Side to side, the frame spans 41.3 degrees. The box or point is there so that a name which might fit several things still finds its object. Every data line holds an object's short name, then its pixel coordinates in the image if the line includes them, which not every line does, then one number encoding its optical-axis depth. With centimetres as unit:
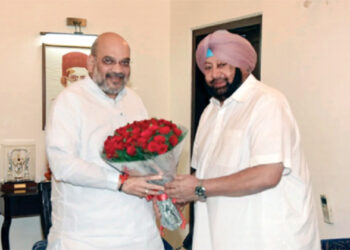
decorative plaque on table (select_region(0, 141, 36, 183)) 405
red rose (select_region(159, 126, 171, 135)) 201
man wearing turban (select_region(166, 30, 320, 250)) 188
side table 374
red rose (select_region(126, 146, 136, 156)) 194
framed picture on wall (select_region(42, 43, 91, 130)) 422
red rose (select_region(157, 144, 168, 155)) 194
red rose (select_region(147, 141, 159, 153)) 193
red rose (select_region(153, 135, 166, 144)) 196
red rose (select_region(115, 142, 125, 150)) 197
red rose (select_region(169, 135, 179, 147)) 202
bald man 211
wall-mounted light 419
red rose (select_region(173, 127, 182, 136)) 208
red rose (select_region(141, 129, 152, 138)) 197
